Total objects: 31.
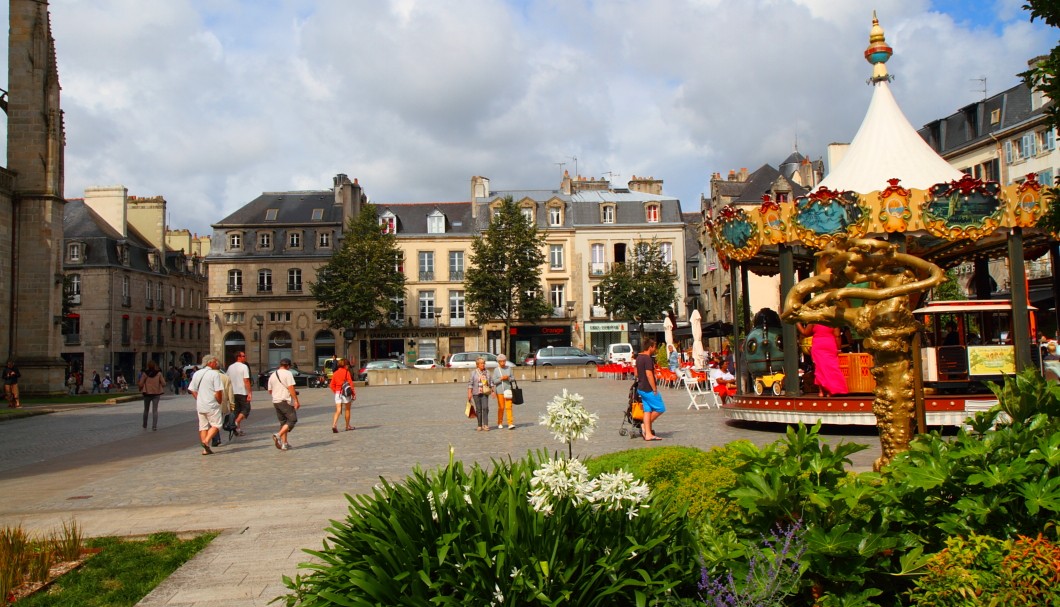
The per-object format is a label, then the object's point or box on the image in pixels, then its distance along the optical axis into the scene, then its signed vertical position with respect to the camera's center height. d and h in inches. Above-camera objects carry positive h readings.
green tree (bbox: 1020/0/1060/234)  341.4 +104.1
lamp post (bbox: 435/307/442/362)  2295.0 +43.9
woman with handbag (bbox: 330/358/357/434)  701.9 -23.8
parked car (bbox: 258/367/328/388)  1849.2 -42.8
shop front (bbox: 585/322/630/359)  2332.7 +36.0
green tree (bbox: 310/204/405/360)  2138.3 +193.1
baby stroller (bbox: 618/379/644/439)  569.4 -42.5
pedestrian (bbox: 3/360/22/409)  1105.4 -20.6
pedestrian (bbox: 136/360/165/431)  792.9 -20.3
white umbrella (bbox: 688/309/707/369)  1136.8 +6.4
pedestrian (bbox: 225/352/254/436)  660.1 -18.4
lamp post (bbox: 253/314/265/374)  2261.8 +65.5
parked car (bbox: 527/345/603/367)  1857.8 -13.3
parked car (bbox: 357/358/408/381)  1841.3 -18.0
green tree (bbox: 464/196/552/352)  2080.5 +197.4
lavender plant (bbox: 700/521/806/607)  135.3 -36.7
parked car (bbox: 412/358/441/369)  1963.6 -17.5
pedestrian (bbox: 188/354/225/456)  572.4 -24.2
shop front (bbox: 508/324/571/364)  2365.9 +34.3
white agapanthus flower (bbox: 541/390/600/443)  263.6 -20.5
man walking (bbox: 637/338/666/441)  557.0 -27.0
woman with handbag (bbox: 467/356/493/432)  682.2 -29.5
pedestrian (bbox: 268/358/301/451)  587.8 -27.5
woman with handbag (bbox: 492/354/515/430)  699.4 -25.7
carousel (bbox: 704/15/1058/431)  577.9 +74.7
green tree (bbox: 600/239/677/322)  2140.7 +147.0
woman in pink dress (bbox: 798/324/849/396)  605.0 -14.8
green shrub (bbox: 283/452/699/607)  143.8 -34.1
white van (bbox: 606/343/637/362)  1756.9 -8.9
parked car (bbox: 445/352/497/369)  1797.4 -12.7
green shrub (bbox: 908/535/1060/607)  125.5 -34.4
